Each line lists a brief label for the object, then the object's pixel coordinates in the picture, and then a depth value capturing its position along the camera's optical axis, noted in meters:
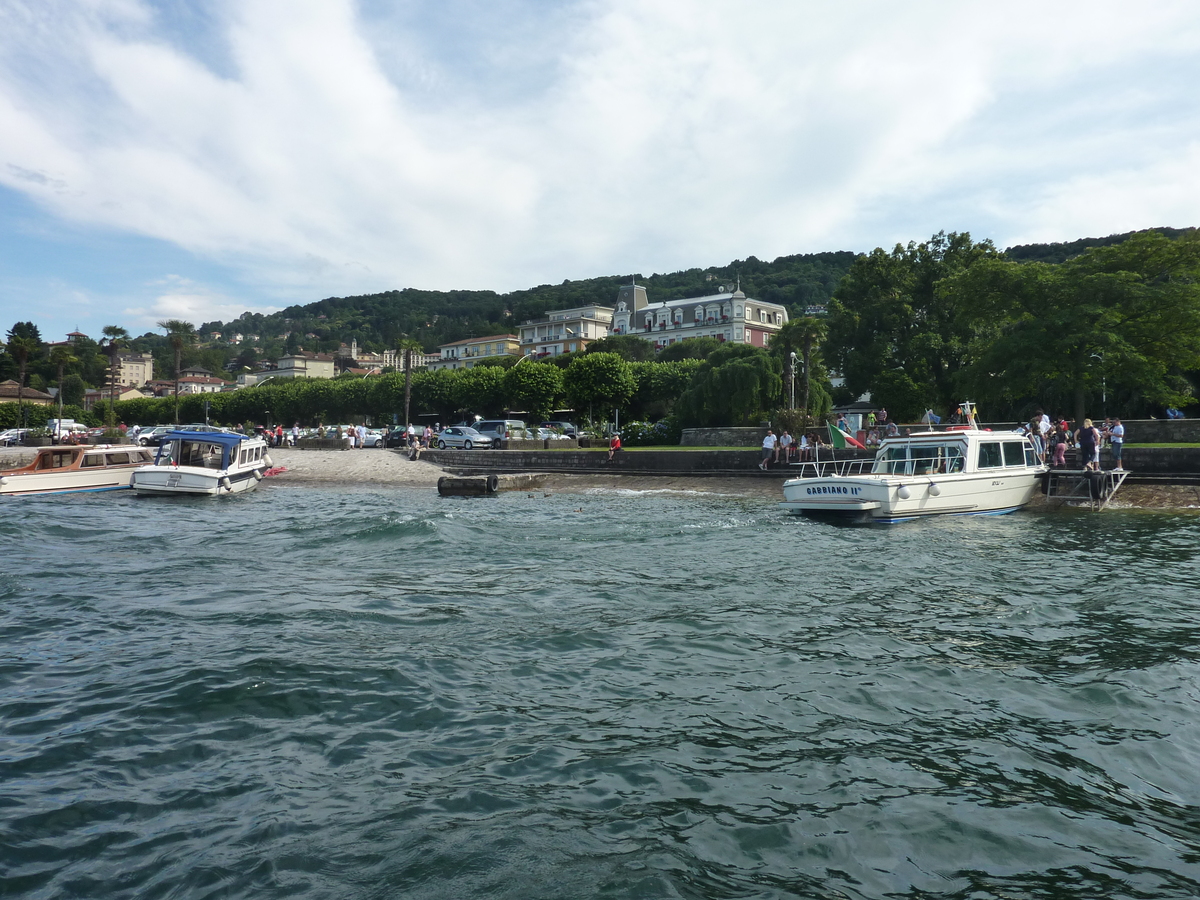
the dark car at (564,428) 56.12
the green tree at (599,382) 65.19
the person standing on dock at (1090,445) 22.06
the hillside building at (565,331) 134.62
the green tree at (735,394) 47.56
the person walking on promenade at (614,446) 36.88
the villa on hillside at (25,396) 93.19
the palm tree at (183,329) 123.69
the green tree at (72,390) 117.16
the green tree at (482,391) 71.06
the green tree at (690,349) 102.75
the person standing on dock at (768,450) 31.66
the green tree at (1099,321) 29.91
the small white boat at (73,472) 28.45
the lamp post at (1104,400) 36.94
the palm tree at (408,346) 66.86
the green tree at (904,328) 43.41
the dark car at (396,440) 52.24
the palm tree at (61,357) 76.16
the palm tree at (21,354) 68.51
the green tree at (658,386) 68.38
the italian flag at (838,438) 22.05
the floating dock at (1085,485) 21.91
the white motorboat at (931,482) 19.22
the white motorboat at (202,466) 28.58
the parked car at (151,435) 56.48
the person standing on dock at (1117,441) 22.94
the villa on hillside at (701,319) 118.31
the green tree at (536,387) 66.75
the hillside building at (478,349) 142.00
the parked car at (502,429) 49.84
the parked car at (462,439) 48.25
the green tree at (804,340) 43.56
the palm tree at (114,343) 72.95
